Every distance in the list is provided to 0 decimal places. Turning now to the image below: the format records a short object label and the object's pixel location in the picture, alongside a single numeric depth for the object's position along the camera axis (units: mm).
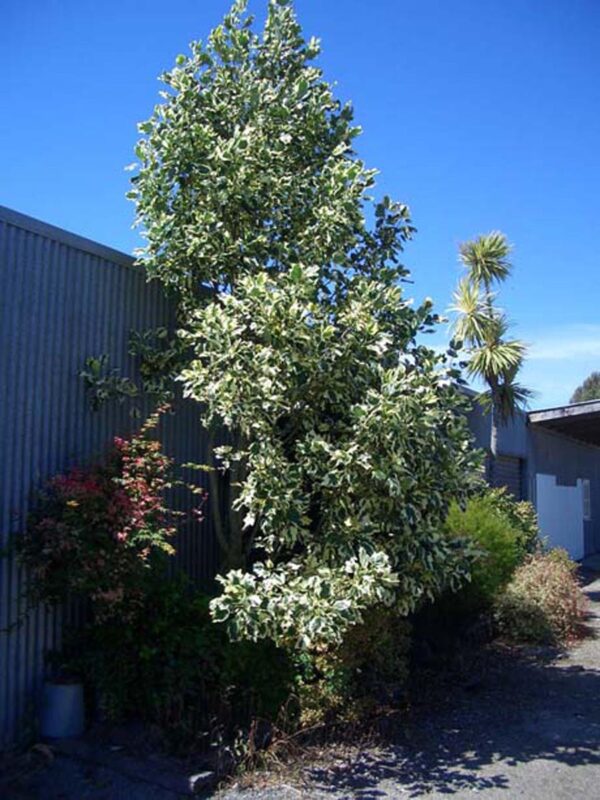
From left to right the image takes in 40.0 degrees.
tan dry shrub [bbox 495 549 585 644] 9703
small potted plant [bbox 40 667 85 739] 5613
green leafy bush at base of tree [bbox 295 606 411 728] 6086
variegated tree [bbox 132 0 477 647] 5613
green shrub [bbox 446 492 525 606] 8656
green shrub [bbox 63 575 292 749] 5566
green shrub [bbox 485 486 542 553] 11930
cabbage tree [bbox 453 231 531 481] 13680
